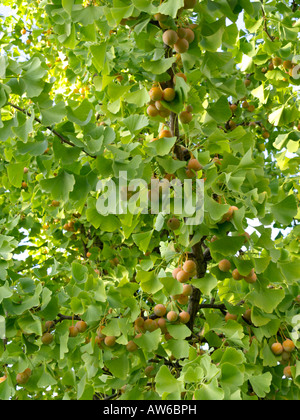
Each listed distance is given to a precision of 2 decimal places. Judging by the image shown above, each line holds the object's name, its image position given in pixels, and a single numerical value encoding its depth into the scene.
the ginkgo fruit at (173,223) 1.82
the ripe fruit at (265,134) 3.60
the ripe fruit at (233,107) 3.11
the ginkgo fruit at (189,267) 1.70
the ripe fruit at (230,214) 1.56
